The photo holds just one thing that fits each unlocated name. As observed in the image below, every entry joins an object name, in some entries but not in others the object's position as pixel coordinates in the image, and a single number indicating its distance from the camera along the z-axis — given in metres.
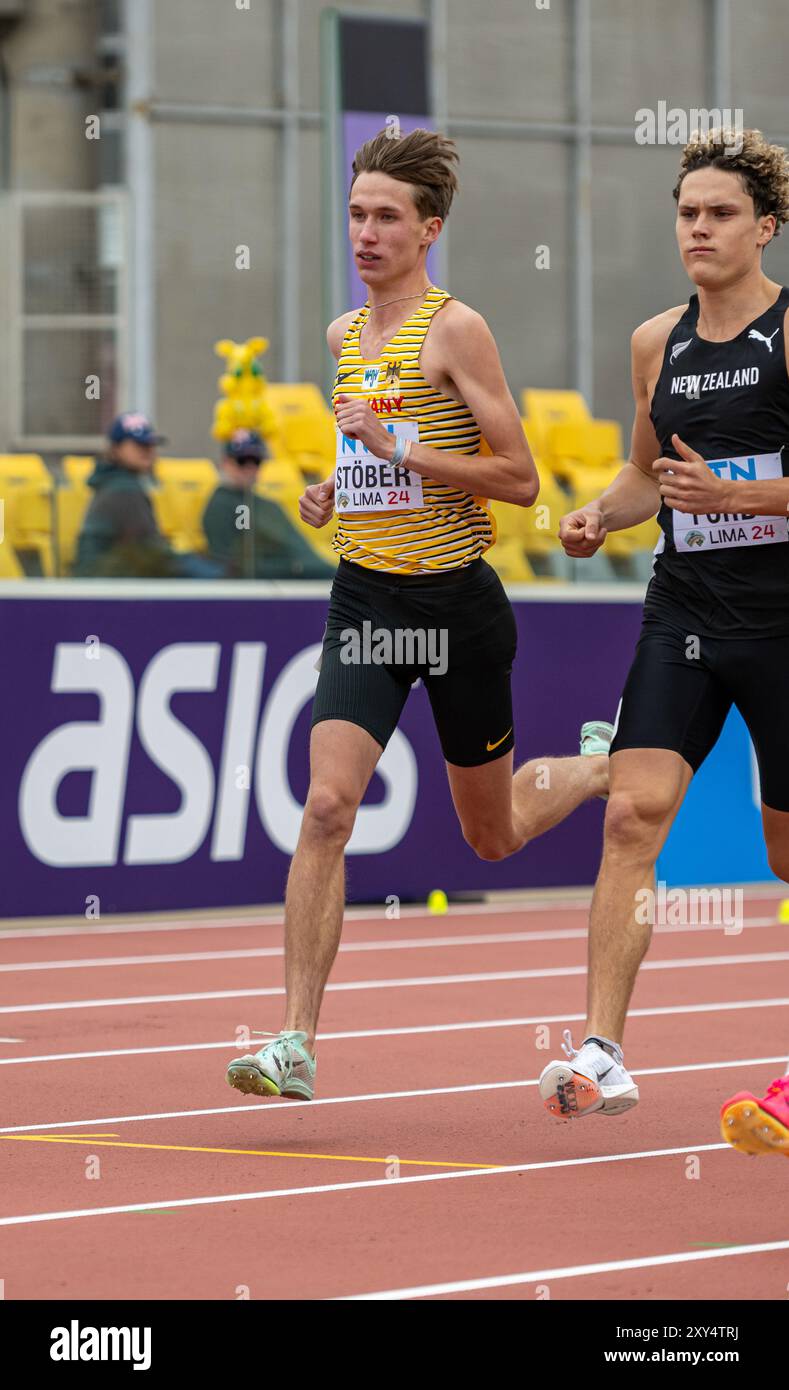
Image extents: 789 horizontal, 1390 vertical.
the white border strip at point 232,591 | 12.20
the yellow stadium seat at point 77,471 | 12.53
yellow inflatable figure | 17.39
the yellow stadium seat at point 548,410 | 22.52
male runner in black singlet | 6.17
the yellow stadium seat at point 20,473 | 12.21
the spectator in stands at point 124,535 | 12.48
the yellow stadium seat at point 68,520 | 12.34
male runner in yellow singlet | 6.59
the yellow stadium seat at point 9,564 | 12.01
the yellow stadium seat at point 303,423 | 19.39
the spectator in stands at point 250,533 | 12.91
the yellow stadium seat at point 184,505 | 12.80
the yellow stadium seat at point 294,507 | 13.16
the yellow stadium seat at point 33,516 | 12.17
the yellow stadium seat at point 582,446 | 22.00
